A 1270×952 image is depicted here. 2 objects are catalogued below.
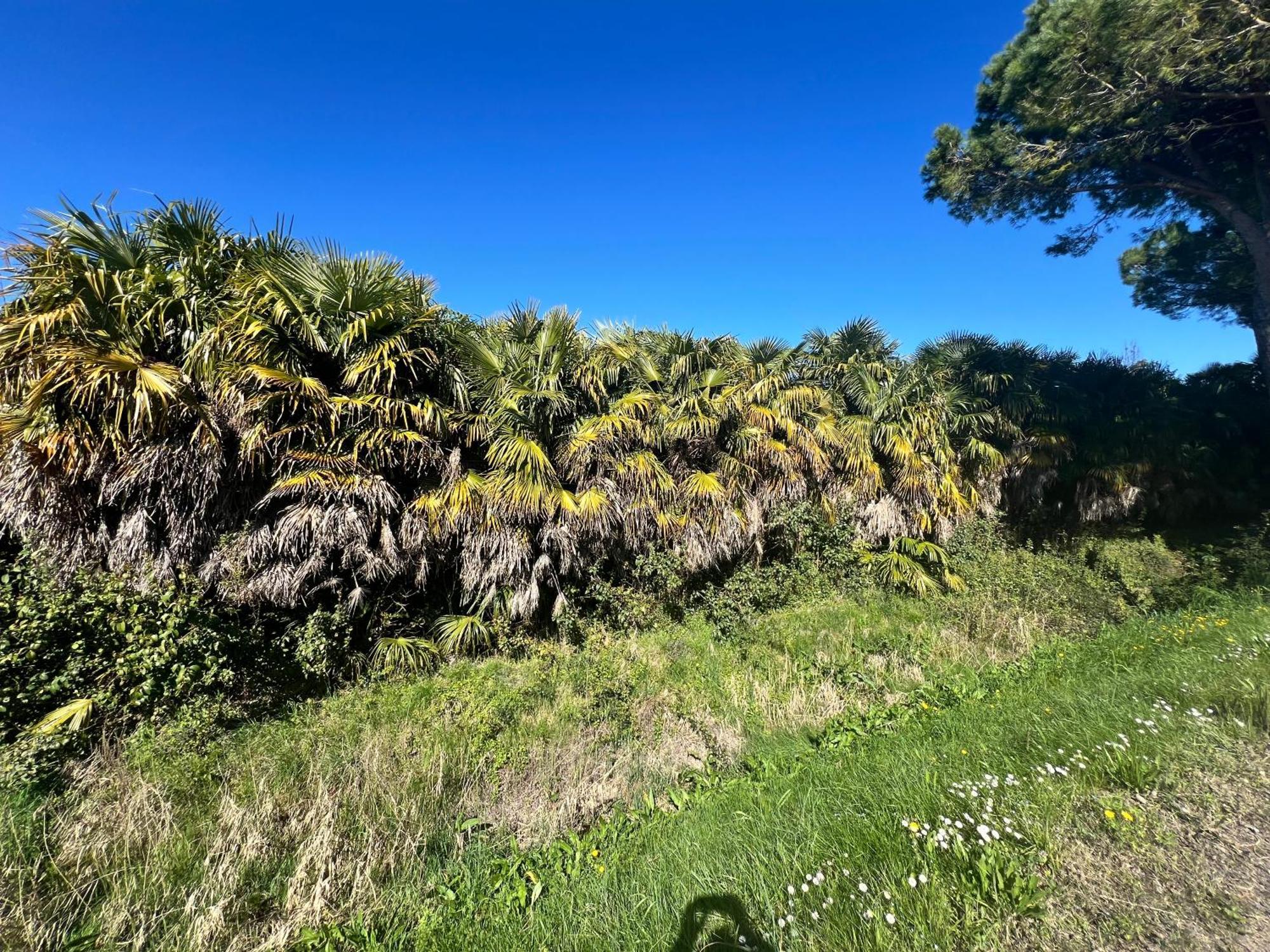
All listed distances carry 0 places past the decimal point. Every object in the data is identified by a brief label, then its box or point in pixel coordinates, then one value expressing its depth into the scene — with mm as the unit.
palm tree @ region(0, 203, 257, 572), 4133
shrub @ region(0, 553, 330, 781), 3711
